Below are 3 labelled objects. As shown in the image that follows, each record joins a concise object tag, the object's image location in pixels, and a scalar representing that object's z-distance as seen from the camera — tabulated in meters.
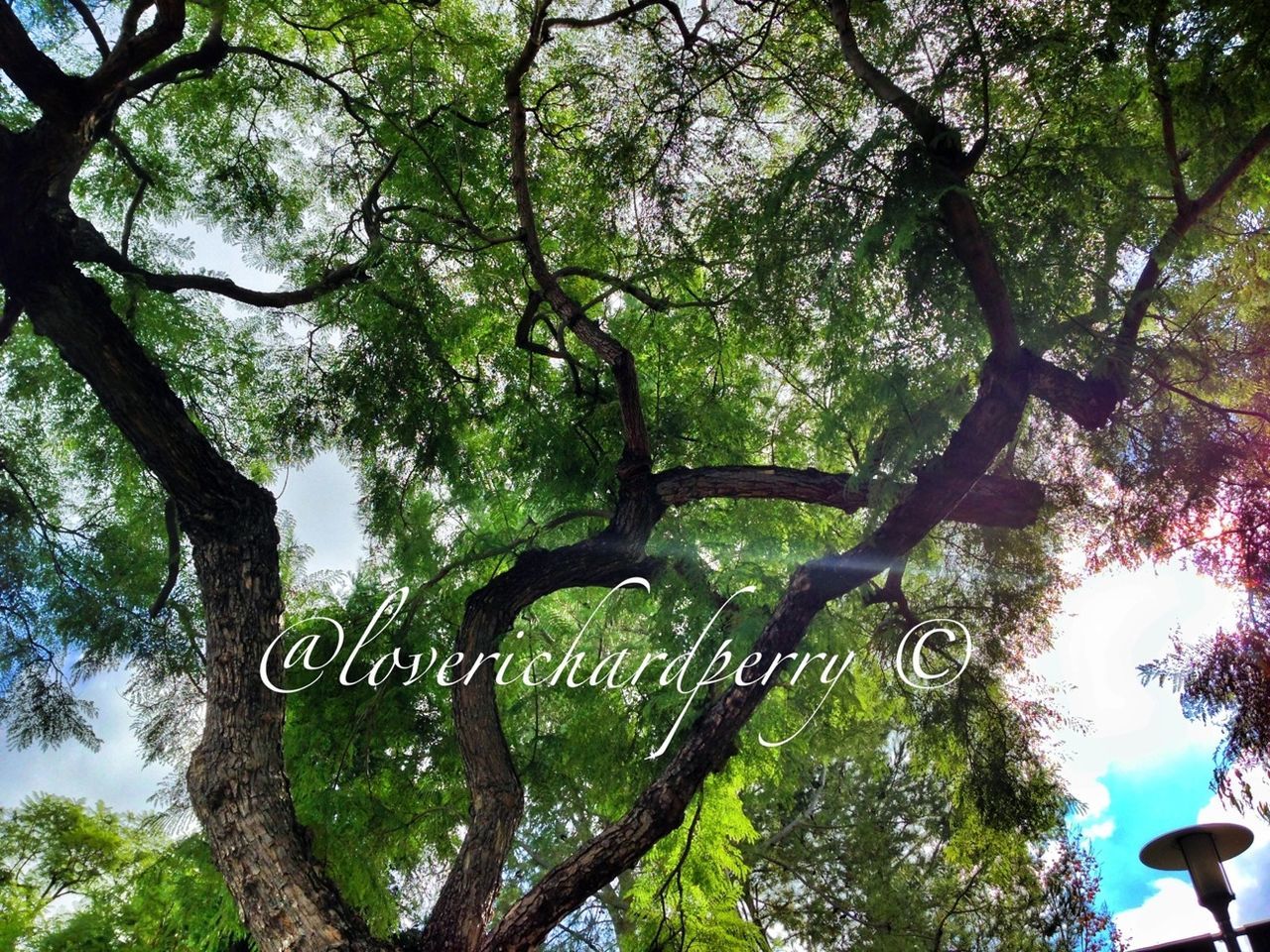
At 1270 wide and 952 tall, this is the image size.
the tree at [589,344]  3.95
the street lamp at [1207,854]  4.97
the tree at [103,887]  5.73
